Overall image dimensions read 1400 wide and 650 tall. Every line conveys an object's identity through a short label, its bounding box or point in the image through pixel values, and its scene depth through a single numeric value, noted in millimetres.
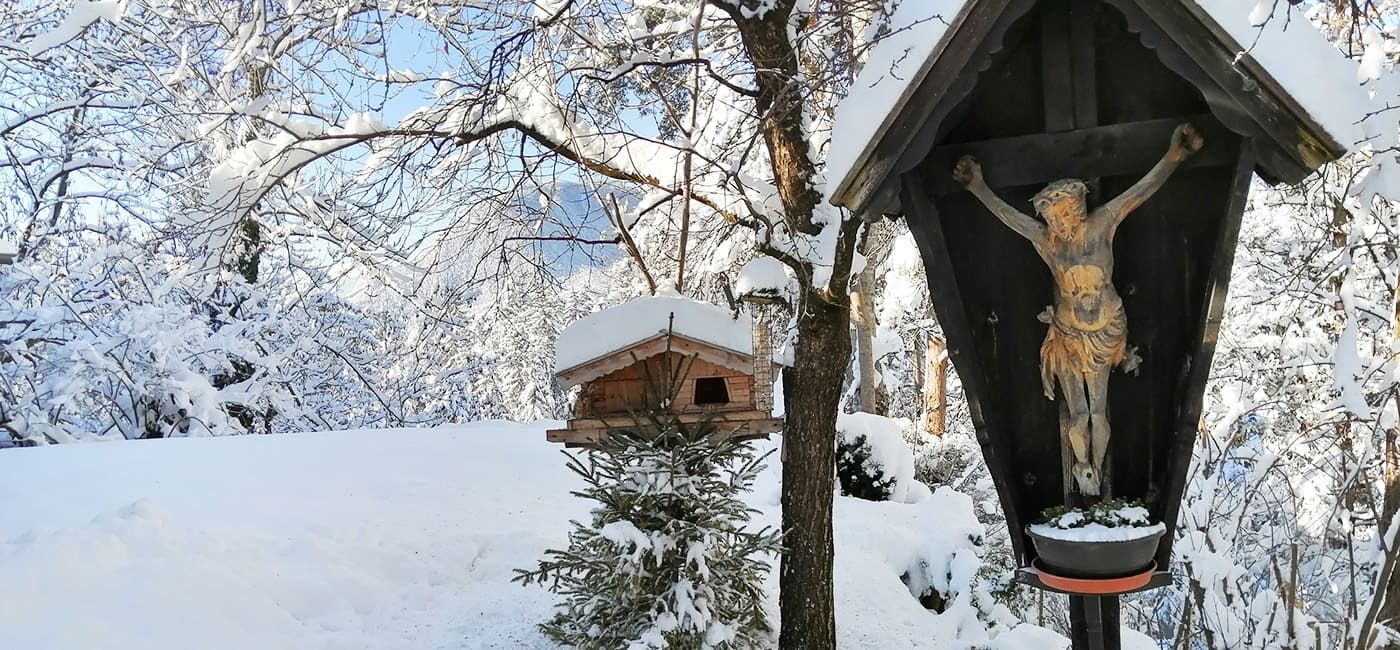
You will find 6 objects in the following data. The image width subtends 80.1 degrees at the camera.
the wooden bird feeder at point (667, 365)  3713
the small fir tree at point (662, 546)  4090
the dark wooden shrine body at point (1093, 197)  2262
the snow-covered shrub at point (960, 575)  6414
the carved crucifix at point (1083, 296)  2383
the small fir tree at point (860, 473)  8891
